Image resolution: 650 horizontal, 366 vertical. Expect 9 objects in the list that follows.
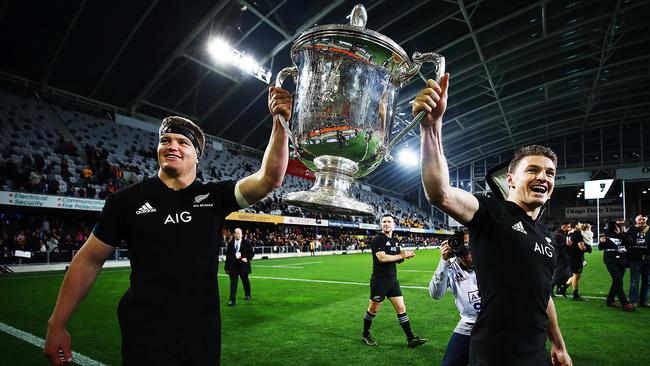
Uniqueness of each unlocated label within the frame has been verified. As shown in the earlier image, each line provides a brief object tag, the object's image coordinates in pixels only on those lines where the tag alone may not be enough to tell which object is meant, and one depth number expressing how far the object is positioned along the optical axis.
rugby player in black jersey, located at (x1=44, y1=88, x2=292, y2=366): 1.86
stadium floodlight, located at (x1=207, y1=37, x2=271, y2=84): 18.62
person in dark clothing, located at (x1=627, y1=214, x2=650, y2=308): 7.68
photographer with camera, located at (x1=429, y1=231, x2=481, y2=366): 3.23
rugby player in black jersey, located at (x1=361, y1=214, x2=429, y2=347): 5.59
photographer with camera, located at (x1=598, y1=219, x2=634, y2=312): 7.67
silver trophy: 1.57
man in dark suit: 8.87
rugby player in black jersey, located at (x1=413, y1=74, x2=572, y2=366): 1.88
